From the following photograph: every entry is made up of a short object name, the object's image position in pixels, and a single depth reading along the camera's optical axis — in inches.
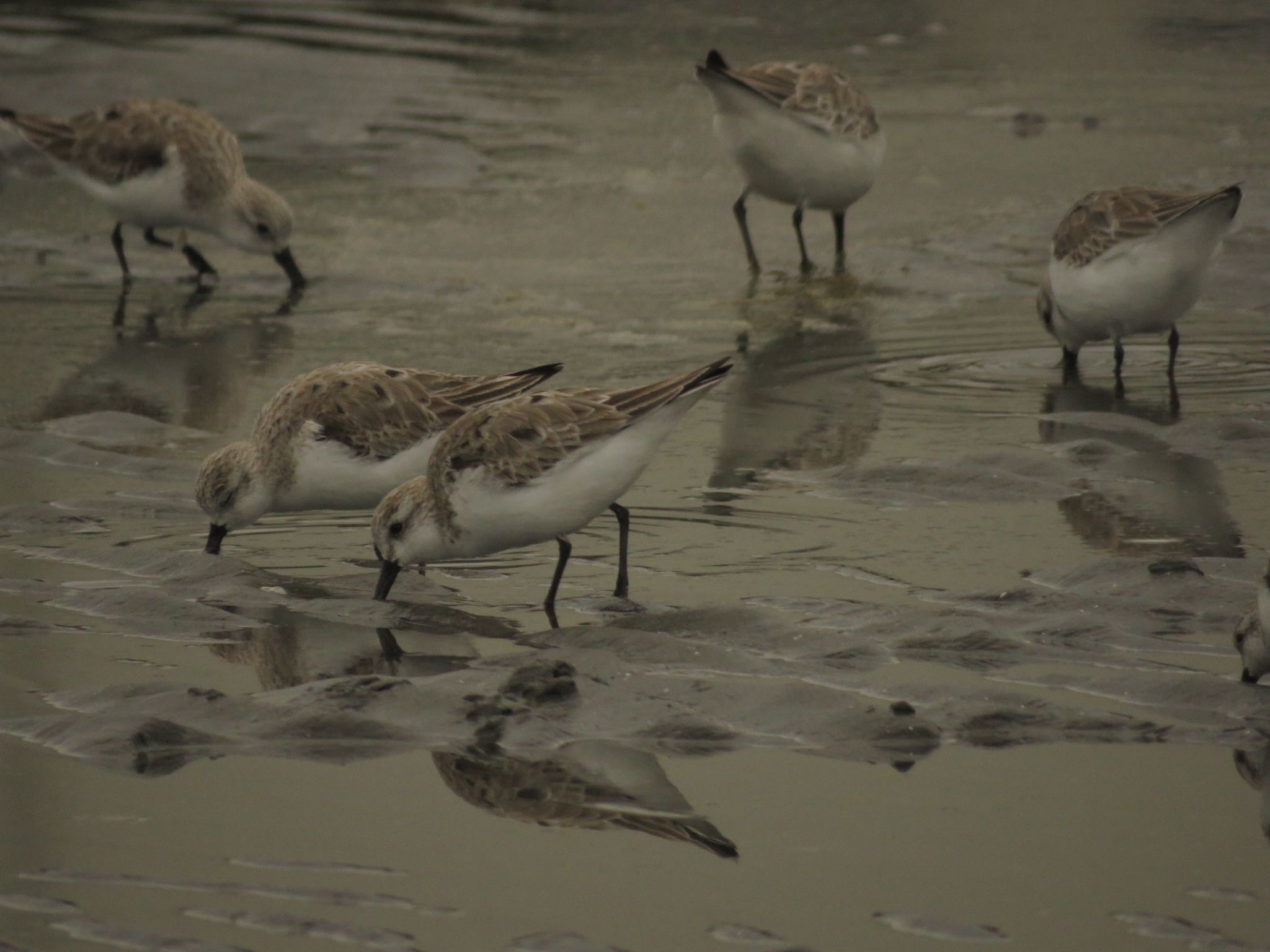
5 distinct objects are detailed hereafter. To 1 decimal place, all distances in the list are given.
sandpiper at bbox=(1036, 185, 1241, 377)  765.3
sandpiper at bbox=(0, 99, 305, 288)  1050.7
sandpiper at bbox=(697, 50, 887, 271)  1060.5
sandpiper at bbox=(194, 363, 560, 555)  617.6
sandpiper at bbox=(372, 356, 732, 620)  551.5
